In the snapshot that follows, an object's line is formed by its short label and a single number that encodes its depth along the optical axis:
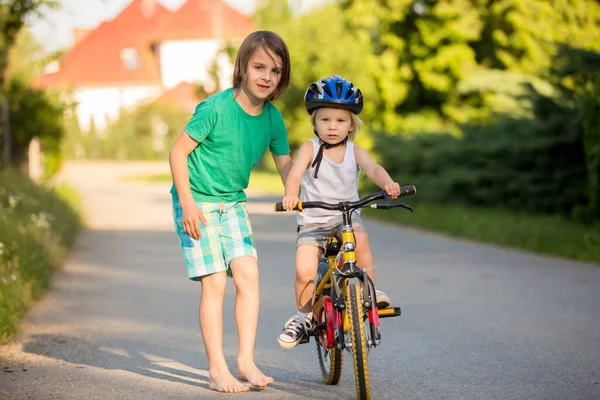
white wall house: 71.88
